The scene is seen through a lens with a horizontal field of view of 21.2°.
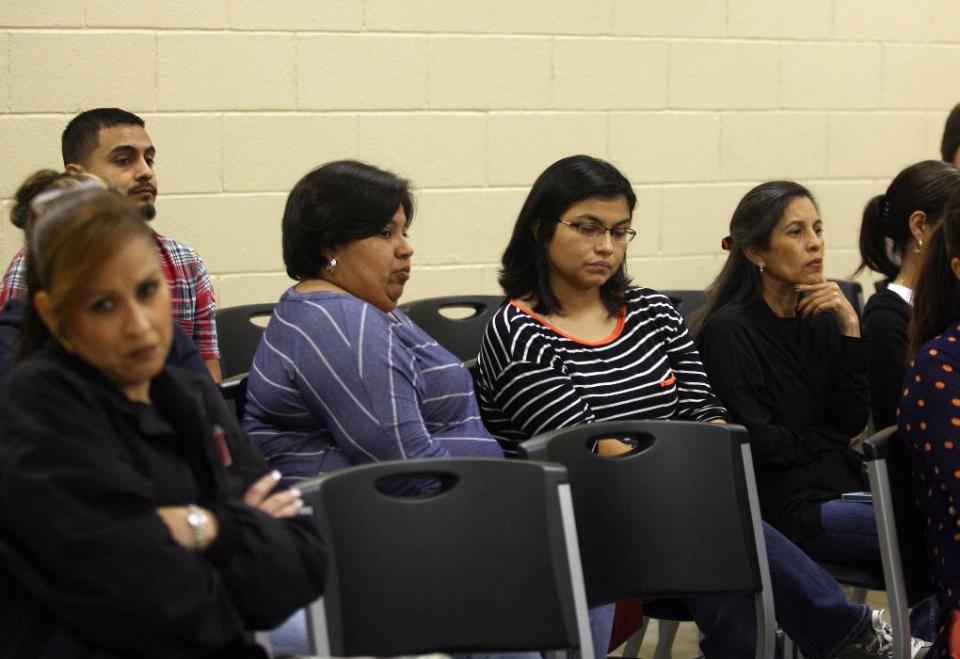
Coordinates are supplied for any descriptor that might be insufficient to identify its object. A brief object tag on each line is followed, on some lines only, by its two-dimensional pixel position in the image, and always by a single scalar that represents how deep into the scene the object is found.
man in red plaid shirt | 6.03
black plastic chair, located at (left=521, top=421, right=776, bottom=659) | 4.37
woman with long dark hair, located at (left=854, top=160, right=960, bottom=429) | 5.73
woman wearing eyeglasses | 4.95
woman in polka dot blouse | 4.36
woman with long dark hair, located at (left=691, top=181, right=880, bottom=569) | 5.29
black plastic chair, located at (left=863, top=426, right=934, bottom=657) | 4.59
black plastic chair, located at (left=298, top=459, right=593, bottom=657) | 3.73
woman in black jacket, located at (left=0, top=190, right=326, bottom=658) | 2.77
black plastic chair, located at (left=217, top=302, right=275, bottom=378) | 6.26
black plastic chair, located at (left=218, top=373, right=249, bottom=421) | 4.87
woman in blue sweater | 4.29
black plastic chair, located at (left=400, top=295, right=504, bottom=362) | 6.48
